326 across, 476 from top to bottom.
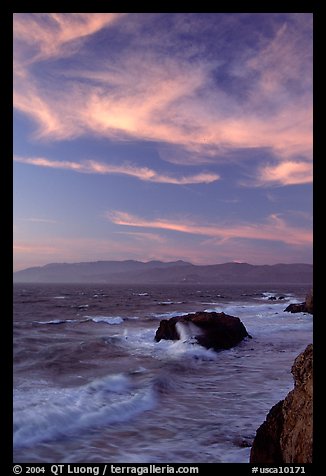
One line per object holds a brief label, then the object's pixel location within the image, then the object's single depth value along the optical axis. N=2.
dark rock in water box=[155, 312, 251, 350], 18.55
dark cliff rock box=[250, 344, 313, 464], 4.22
